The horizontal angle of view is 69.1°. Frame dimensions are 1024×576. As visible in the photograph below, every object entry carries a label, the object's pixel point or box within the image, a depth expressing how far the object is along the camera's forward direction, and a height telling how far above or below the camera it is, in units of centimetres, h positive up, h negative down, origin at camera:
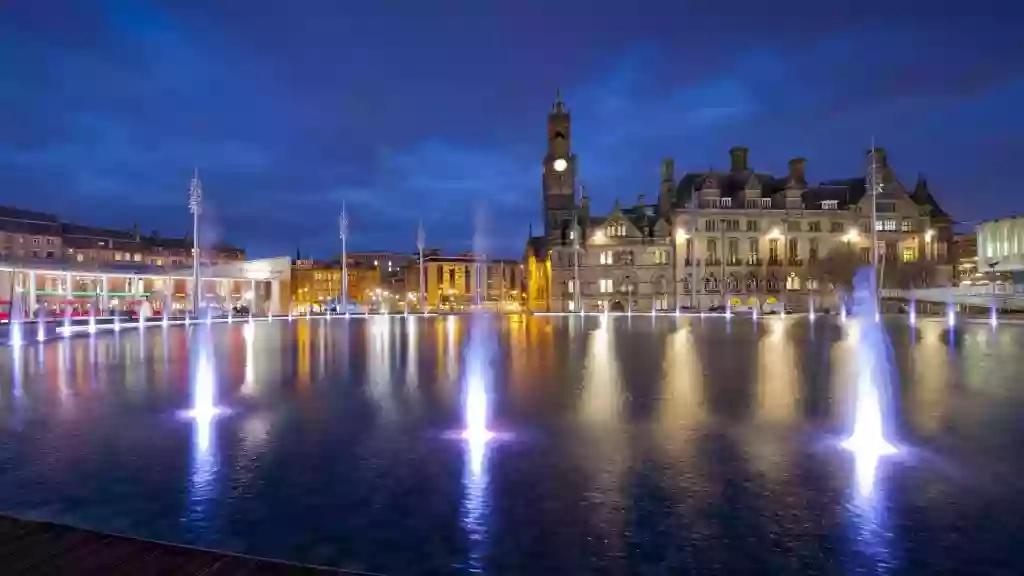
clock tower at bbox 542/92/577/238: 11525 +2046
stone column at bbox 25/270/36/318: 6322 +103
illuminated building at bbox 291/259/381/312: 16288 +497
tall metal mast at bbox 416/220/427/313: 8084 +699
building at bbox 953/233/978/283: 10058 +496
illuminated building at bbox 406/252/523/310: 14825 +375
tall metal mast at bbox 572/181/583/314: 8379 +191
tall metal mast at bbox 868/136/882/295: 4909 +733
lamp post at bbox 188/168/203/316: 5294 +747
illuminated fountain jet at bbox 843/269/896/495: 960 -204
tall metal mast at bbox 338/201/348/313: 7268 +760
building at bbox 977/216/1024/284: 7556 +481
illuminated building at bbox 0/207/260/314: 6825 +401
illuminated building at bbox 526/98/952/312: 9269 +672
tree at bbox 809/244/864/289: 8438 +311
